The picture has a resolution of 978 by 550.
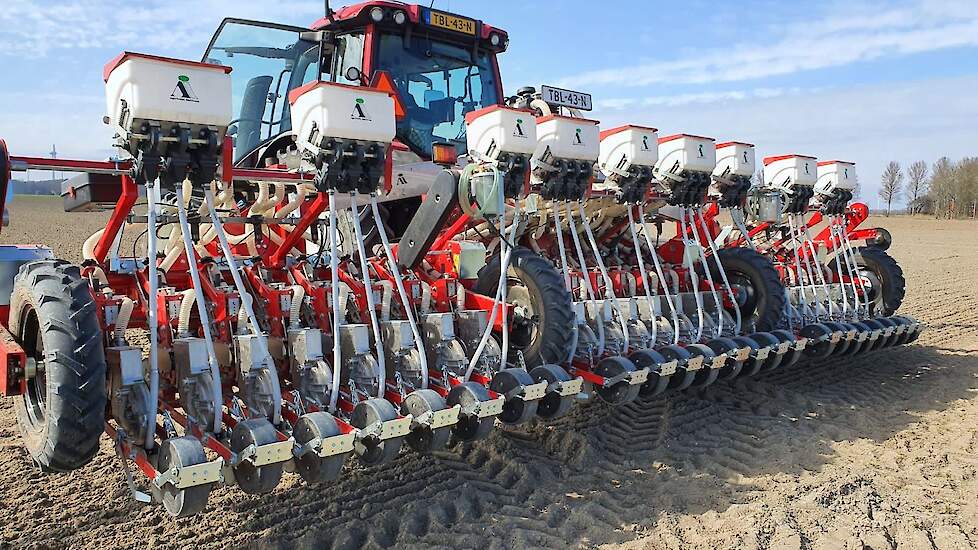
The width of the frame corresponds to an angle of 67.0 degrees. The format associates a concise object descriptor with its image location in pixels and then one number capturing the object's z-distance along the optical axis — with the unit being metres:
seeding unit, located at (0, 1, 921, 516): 2.89
